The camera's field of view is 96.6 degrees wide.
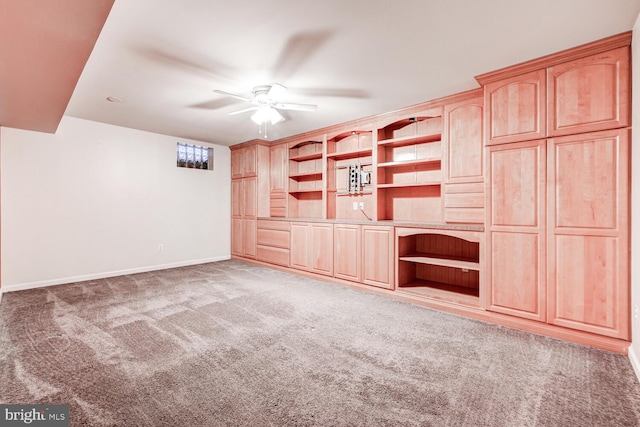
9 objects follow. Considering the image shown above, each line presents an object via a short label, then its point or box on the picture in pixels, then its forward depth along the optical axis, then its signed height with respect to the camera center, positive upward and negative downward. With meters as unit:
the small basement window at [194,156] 6.04 +1.20
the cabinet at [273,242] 5.58 -0.64
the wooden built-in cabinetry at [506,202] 2.50 +0.10
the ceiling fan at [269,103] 3.17 +1.31
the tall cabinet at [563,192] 2.46 +0.18
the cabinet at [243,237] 6.33 -0.61
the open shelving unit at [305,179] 5.77 +0.68
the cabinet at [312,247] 4.84 -0.65
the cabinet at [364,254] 4.08 -0.66
